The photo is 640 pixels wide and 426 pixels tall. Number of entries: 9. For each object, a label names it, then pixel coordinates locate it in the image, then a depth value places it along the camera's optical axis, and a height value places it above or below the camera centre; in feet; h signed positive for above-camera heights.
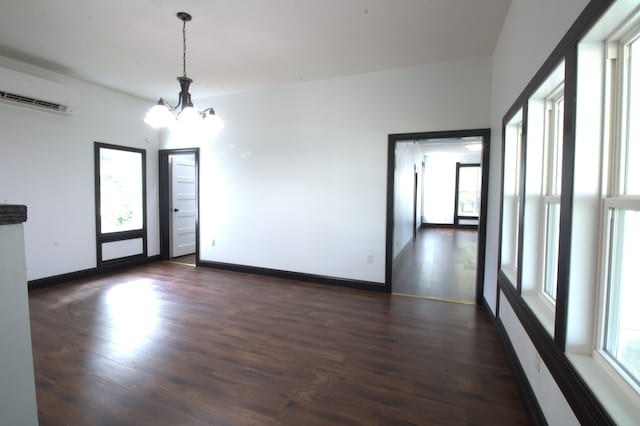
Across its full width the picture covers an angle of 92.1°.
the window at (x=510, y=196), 9.12 +0.12
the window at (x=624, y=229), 3.83 -0.36
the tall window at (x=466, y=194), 38.06 +0.70
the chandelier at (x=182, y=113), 9.23 +2.59
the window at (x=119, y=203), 16.39 -0.37
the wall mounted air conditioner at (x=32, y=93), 11.98 +4.23
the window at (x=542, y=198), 6.38 +0.05
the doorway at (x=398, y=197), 12.26 +0.07
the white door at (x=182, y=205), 20.15 -0.53
